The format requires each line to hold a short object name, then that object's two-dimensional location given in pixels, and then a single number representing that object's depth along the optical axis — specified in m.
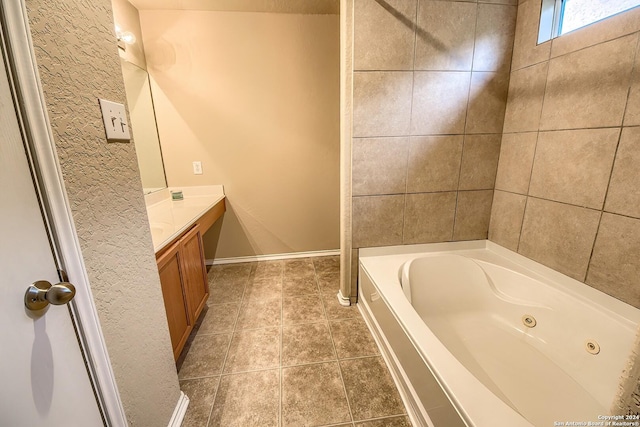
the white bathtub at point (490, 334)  0.96
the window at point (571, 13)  1.15
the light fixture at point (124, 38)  1.85
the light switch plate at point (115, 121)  0.75
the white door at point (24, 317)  0.49
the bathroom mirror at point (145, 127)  2.01
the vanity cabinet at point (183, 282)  1.27
